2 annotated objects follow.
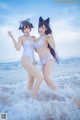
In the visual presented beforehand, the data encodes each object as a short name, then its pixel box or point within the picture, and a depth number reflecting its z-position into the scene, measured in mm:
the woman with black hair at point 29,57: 2150
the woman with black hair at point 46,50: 2158
